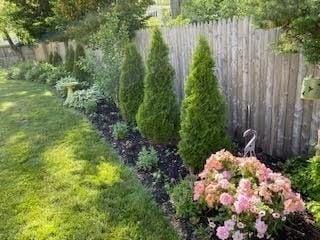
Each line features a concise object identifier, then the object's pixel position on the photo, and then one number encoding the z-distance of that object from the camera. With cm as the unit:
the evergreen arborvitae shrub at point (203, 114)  266
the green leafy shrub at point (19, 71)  992
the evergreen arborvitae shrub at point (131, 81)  400
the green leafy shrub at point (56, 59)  994
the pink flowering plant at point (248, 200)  179
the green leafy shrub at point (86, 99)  503
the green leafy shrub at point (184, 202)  223
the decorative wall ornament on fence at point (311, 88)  220
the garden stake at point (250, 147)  245
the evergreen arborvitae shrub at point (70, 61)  783
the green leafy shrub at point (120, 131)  380
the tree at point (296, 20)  206
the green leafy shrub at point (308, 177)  206
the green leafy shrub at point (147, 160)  299
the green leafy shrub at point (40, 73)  863
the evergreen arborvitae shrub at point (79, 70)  698
